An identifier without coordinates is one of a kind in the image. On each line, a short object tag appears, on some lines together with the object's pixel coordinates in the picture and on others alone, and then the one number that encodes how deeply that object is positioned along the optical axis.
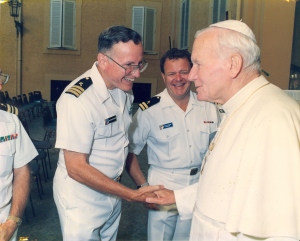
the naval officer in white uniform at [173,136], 2.90
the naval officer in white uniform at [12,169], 2.14
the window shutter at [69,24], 15.84
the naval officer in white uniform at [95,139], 2.23
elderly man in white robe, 1.42
